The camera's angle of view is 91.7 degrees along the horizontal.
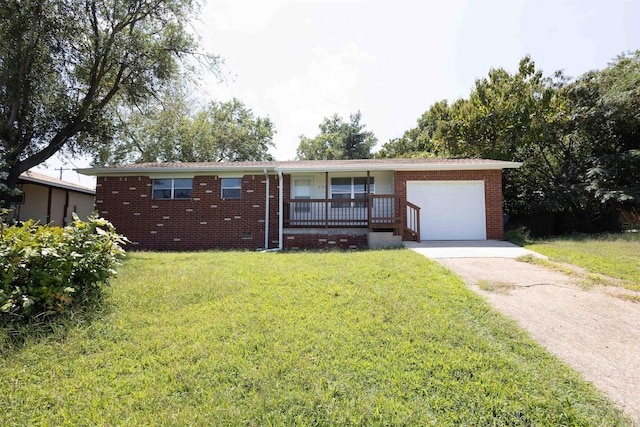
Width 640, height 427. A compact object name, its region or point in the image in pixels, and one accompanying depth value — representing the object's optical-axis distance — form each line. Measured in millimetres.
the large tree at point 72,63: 9547
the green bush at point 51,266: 3141
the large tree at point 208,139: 22672
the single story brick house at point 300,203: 10348
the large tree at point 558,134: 12172
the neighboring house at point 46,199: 13141
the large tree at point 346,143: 31000
